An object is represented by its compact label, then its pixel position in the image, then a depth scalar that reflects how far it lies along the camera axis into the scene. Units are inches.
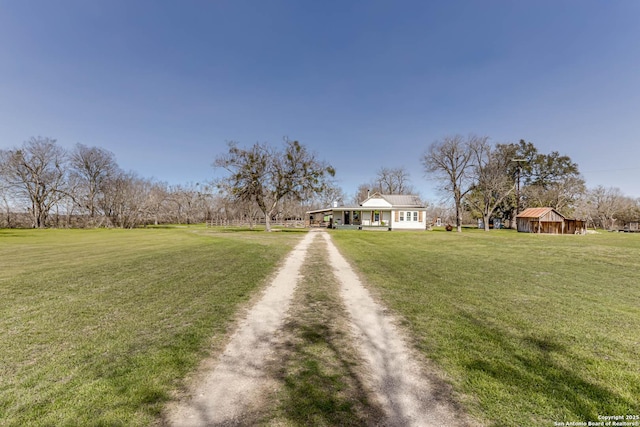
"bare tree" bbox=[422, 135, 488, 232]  1437.0
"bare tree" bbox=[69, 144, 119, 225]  1915.6
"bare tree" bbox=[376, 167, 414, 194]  2298.2
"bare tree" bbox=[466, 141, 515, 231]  1475.1
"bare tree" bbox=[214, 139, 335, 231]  1133.7
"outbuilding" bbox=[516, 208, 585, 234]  1202.0
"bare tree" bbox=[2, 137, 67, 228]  1711.4
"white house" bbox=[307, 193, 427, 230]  1457.9
